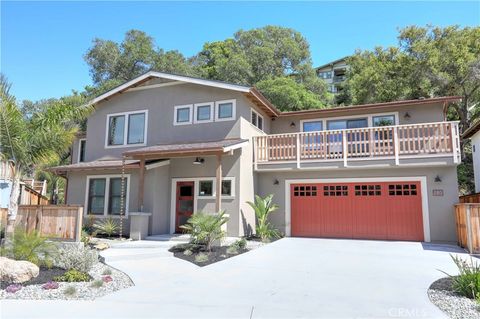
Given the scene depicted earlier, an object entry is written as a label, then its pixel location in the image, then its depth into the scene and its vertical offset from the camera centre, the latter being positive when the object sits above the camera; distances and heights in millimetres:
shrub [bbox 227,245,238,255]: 10230 -1475
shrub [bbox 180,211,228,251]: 10406 -859
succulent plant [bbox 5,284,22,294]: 6040 -1614
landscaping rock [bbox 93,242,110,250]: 10388 -1418
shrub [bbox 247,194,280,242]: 13062 -519
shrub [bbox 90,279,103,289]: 6395 -1592
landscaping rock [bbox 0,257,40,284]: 6477 -1400
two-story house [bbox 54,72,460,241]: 12656 +1518
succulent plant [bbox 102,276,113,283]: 6820 -1597
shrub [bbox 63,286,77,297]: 5860 -1606
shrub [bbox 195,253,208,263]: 9117 -1540
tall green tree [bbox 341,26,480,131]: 22016 +9426
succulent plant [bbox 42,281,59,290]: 6215 -1597
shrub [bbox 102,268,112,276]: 7405 -1592
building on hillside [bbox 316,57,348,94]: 55719 +22427
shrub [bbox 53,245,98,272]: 7301 -1298
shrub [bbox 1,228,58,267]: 7395 -1107
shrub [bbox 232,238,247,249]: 11039 -1360
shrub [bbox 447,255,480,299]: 5508 -1300
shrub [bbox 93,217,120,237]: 12828 -1001
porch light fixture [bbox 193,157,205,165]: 13612 +1683
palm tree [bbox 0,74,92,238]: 8578 +1688
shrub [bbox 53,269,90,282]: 6741 -1554
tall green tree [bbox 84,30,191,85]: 31509 +13281
